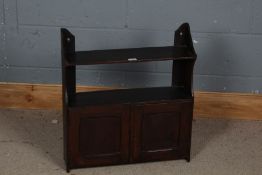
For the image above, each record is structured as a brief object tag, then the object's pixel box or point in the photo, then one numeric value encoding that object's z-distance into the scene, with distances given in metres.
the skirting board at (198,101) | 2.92
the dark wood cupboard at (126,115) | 2.35
